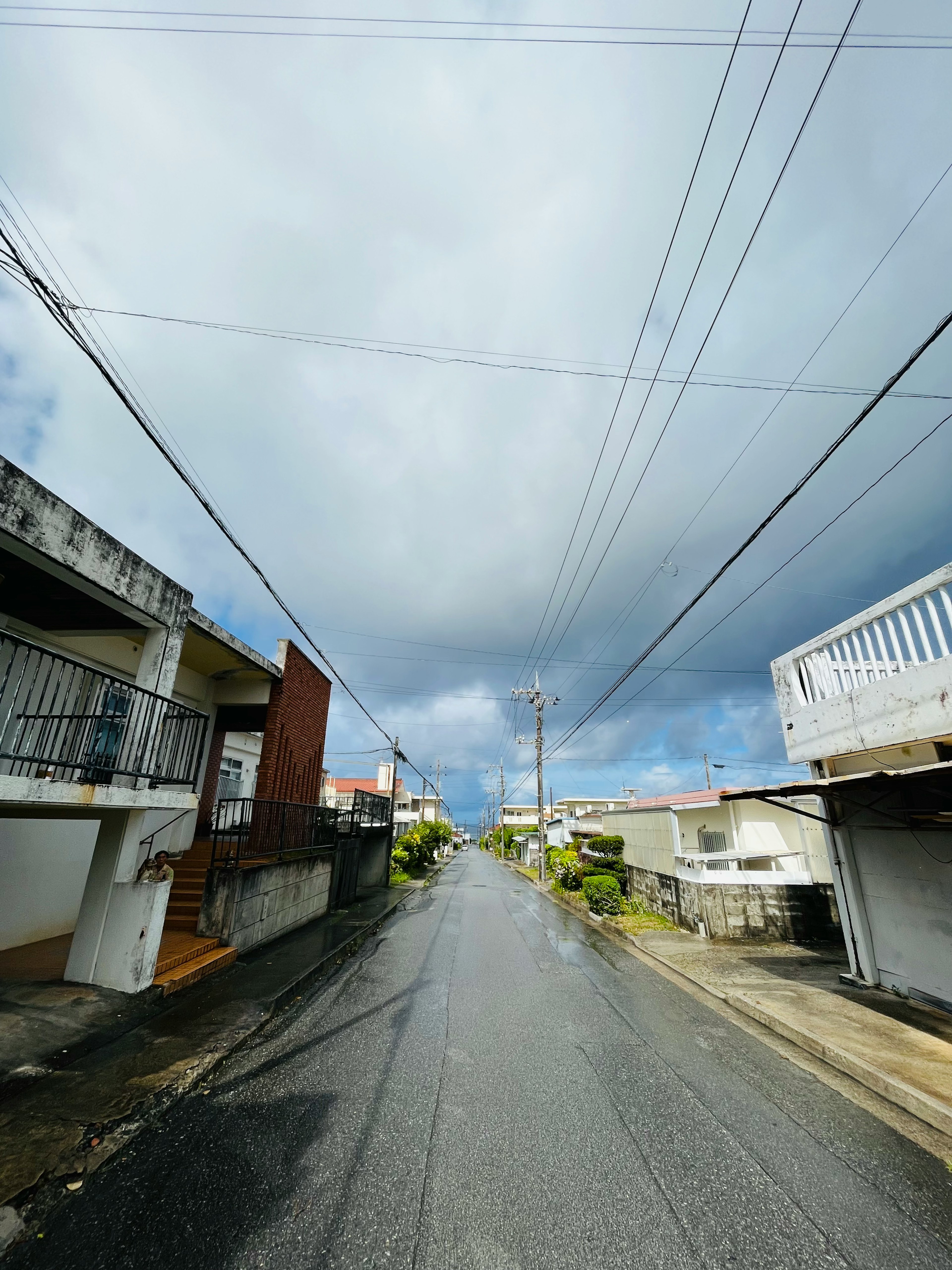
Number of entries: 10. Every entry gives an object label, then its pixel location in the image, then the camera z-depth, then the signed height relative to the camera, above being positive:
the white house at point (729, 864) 11.34 -0.60
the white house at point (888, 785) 6.57 +0.73
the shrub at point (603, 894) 15.30 -1.48
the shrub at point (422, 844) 27.72 -0.24
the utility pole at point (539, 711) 29.62 +7.36
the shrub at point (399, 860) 26.08 -0.98
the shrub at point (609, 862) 19.48 -0.77
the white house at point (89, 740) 5.52 +1.15
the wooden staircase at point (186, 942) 6.92 -1.48
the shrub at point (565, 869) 21.53 -1.20
